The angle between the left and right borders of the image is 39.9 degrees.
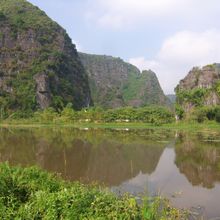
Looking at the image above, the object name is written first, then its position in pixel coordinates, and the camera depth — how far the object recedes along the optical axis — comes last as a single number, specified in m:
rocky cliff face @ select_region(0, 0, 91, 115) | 81.15
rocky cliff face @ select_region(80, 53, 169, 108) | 140.72
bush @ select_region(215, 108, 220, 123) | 53.92
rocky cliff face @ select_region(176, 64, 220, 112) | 63.59
